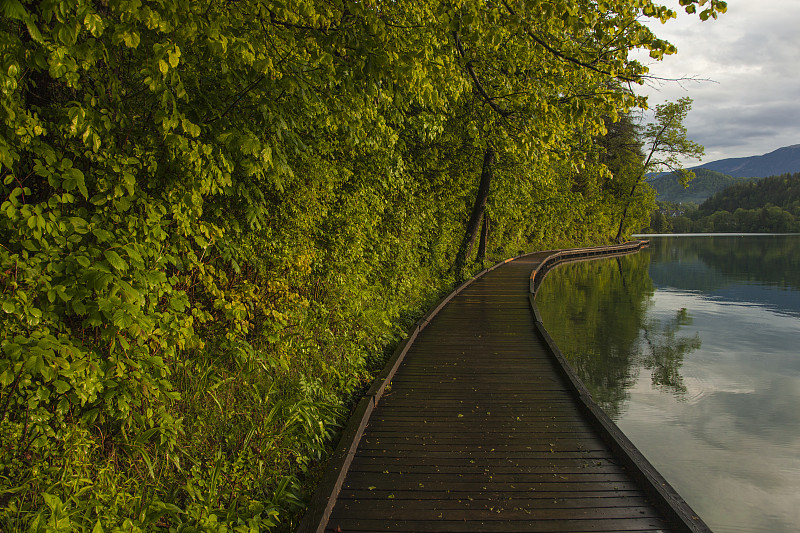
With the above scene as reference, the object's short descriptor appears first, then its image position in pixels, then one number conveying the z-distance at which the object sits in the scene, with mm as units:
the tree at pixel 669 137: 39031
